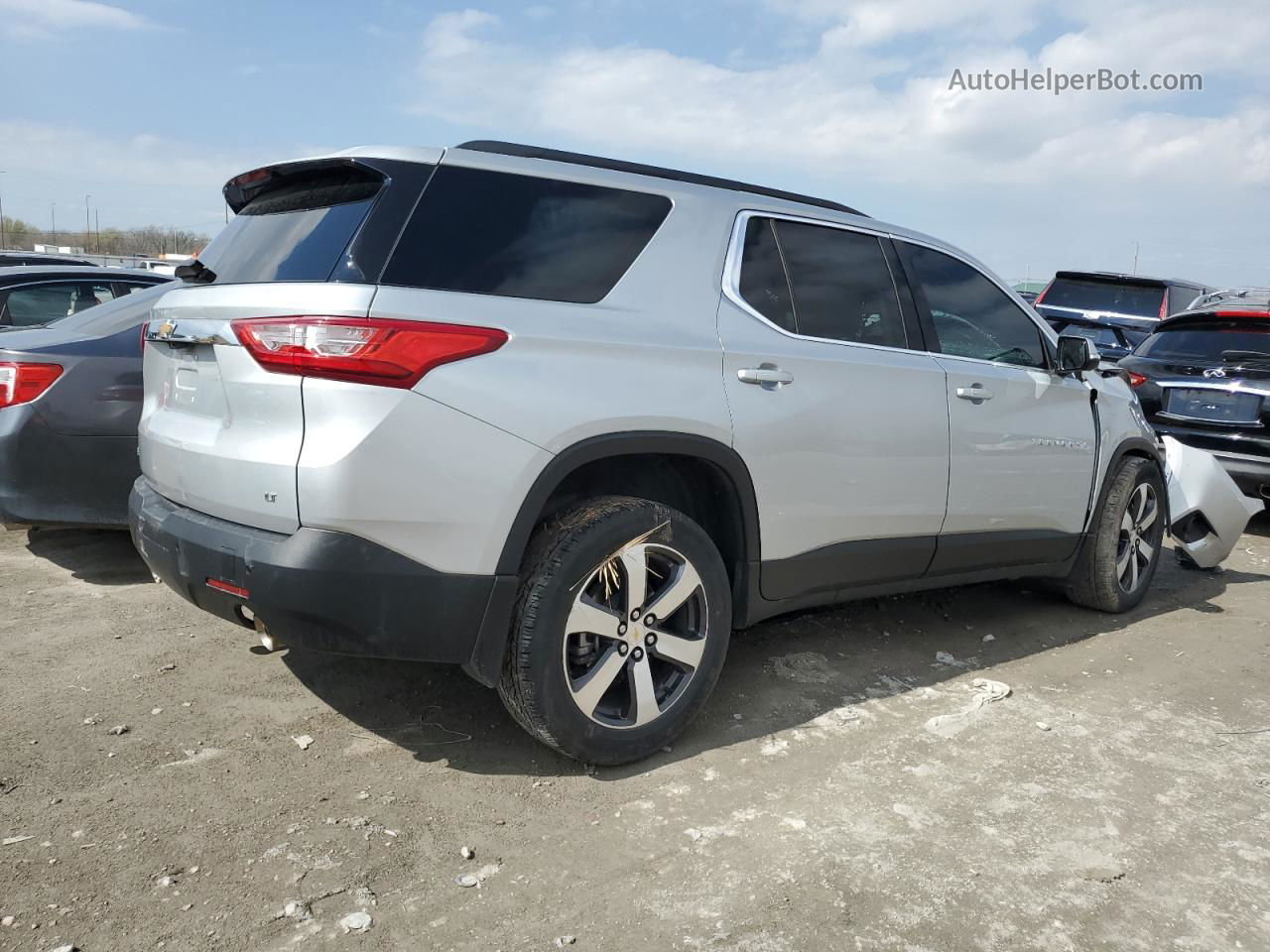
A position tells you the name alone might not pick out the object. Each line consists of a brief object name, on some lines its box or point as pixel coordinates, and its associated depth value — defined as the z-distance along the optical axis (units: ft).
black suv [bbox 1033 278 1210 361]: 34.73
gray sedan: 15.51
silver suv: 8.77
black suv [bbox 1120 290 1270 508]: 22.00
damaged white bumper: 18.67
